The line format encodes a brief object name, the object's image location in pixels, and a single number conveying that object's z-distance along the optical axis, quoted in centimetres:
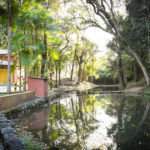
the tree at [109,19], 1661
